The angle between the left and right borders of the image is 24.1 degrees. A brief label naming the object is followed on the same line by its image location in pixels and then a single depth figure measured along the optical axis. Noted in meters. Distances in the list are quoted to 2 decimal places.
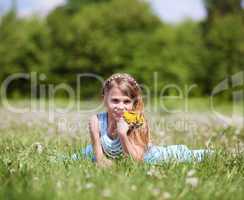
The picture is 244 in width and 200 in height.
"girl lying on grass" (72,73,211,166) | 5.19
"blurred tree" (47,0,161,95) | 34.66
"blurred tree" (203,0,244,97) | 33.03
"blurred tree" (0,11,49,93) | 33.03
